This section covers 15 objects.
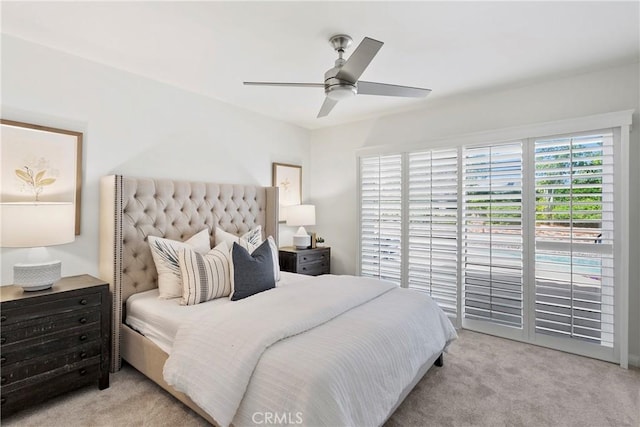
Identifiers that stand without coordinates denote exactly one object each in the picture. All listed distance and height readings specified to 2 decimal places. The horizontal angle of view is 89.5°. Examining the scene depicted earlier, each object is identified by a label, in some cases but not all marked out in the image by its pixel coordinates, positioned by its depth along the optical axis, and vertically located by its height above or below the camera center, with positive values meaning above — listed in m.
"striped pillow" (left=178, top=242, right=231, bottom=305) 2.46 -0.50
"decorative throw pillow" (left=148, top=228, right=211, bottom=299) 2.57 -0.42
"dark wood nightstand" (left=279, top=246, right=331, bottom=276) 3.98 -0.59
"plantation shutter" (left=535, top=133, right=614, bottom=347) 2.75 -0.19
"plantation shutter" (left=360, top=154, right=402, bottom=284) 3.94 -0.03
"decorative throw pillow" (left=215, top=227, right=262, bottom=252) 3.19 -0.26
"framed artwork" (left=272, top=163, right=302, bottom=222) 4.34 +0.42
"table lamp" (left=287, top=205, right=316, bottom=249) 4.22 -0.08
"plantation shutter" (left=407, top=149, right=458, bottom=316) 3.51 -0.12
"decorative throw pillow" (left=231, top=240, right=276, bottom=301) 2.52 -0.48
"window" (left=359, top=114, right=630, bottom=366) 2.76 -0.19
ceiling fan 1.79 +0.88
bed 1.48 -0.69
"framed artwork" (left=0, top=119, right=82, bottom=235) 2.24 +0.35
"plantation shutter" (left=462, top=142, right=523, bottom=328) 3.15 -0.19
